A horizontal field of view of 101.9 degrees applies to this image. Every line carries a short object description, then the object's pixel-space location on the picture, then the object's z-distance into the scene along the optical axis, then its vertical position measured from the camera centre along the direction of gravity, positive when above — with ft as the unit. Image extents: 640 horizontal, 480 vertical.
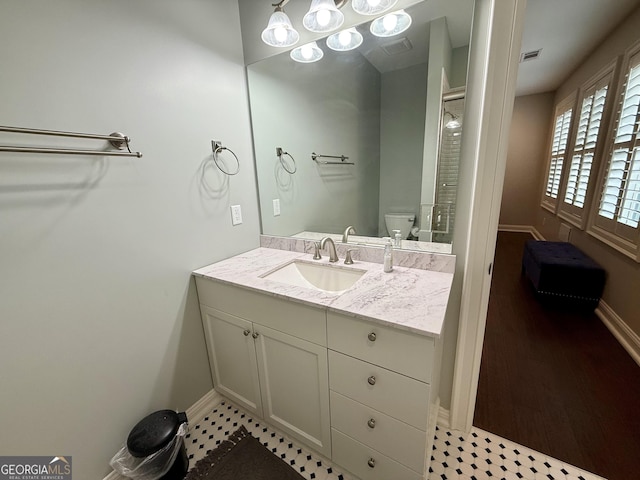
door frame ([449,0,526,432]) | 3.34 +0.18
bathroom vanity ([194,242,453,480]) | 3.10 -2.45
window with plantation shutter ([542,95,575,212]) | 13.69 +1.06
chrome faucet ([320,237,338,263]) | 5.08 -1.41
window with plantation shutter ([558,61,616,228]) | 9.37 +0.92
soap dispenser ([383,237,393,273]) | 4.45 -1.38
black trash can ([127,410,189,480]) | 3.64 -3.57
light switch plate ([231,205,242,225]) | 5.58 -0.73
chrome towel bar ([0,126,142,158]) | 2.67 +0.55
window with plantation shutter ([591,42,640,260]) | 7.05 -0.14
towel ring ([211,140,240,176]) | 4.98 +0.60
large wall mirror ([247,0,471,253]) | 4.32 +0.81
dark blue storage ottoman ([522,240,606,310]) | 8.21 -3.47
